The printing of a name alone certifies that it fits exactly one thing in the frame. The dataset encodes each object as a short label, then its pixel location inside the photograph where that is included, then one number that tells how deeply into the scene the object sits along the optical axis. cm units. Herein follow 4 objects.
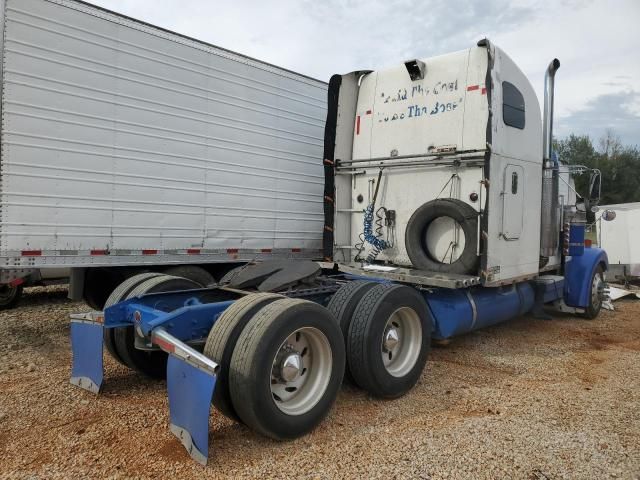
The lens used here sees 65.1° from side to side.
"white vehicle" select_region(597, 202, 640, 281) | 1243
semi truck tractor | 334
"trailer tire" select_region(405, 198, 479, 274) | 545
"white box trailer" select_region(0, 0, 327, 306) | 524
